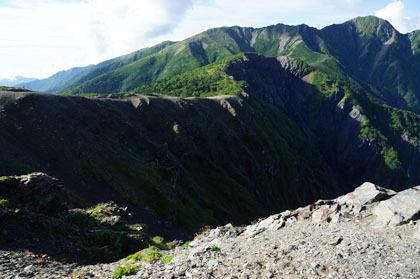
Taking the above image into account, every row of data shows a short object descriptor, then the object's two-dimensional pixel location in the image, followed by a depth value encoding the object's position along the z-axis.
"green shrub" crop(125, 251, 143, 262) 19.12
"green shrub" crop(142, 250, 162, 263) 18.00
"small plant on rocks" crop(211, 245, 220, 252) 18.35
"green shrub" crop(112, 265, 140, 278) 16.21
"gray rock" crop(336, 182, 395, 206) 21.78
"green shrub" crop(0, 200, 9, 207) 22.30
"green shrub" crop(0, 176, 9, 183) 25.23
